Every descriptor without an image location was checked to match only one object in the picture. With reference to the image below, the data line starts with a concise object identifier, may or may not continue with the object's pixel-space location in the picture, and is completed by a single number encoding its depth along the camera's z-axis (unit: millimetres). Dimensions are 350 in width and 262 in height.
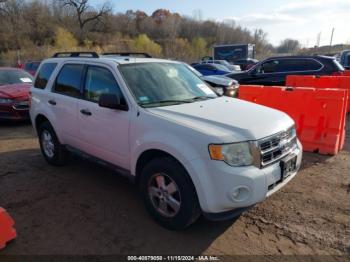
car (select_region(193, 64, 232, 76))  17516
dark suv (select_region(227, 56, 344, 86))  10406
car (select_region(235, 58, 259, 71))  33197
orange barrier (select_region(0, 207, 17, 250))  3125
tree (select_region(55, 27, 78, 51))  56062
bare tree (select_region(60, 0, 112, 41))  75438
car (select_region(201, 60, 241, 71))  23845
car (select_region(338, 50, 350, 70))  14438
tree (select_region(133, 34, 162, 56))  66738
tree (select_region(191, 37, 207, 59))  74688
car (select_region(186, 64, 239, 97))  9781
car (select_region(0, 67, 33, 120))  8375
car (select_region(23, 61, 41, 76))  16316
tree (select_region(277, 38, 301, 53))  122169
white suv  2936
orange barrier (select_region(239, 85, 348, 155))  5707
